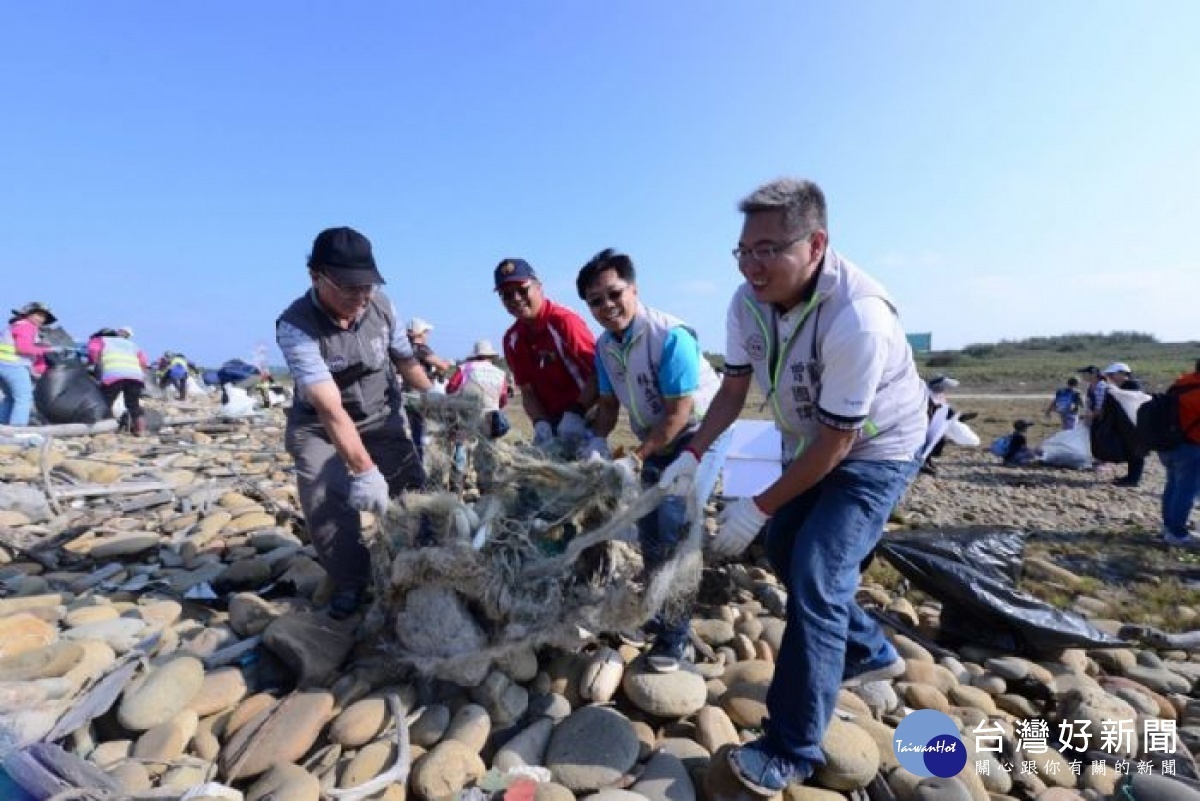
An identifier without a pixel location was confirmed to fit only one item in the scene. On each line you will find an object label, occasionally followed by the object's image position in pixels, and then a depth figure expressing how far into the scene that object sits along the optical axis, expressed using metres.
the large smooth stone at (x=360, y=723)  2.09
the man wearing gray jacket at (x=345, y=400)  2.58
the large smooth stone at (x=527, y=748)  2.06
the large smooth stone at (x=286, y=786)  1.78
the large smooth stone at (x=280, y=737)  1.96
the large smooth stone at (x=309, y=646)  2.35
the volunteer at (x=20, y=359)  6.98
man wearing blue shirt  2.88
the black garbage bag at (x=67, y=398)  8.13
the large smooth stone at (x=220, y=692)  2.19
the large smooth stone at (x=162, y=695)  2.05
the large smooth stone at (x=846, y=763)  2.02
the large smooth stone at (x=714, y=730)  2.20
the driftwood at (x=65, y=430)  6.72
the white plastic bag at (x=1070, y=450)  8.55
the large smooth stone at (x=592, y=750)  2.00
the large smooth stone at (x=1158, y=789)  1.98
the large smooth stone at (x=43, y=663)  2.09
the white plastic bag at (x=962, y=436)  5.43
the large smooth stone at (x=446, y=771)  1.89
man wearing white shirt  1.84
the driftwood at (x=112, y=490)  4.68
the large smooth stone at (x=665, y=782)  1.97
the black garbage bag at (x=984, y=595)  2.91
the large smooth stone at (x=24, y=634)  2.27
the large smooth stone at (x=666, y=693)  2.30
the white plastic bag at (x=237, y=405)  10.48
